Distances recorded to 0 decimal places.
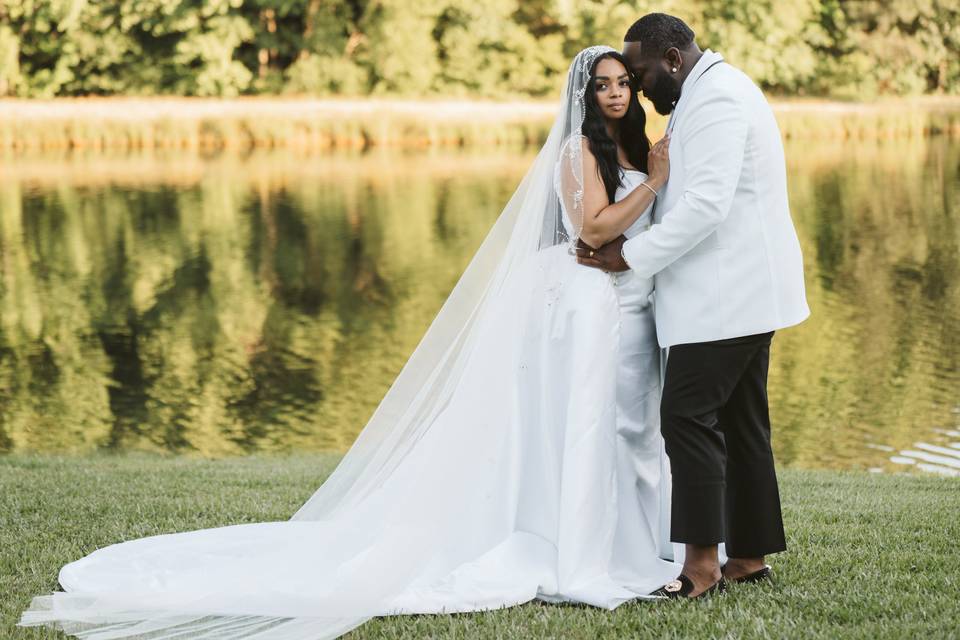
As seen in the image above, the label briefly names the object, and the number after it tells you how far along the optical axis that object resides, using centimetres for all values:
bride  822
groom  793
